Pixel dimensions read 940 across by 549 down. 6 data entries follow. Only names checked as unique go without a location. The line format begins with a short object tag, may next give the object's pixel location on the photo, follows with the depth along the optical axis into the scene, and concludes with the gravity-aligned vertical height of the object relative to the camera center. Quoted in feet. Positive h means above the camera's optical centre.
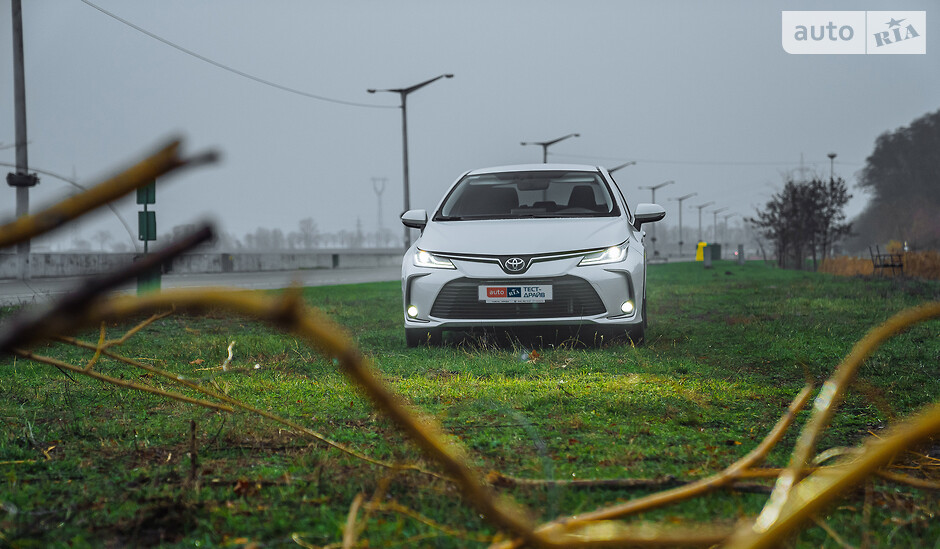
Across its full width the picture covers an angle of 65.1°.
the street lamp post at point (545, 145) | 154.20 +23.98
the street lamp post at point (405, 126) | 105.50 +20.09
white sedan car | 20.49 -0.49
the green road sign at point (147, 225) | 30.53 +1.58
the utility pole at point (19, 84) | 64.36 +16.44
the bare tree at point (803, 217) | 121.39 +6.38
